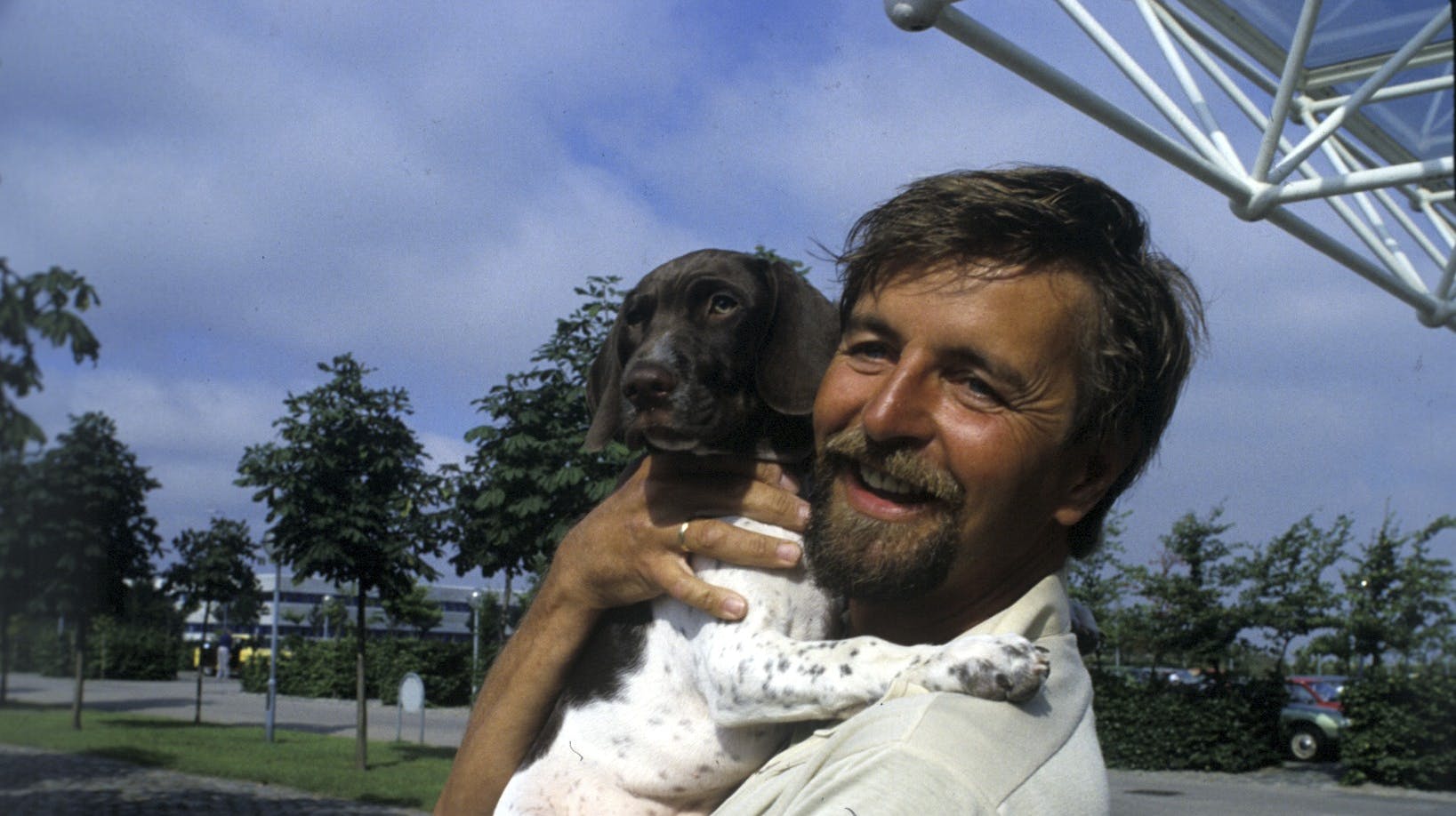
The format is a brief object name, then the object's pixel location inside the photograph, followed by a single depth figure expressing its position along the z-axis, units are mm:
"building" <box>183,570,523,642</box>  15352
